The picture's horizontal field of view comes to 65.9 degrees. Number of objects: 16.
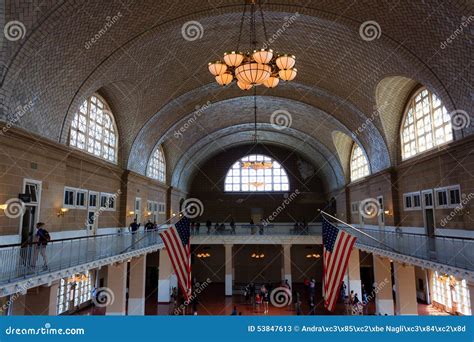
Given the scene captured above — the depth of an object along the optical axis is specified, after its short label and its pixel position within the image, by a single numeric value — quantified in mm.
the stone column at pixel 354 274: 24406
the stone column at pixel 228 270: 27250
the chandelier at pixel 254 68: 8703
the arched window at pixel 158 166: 25159
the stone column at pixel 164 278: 24531
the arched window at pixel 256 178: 36844
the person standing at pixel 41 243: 9621
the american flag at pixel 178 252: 10289
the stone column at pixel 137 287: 19734
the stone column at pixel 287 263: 26953
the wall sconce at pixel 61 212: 13453
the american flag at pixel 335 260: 7969
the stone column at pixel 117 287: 17141
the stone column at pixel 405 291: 16484
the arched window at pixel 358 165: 25156
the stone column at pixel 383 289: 18938
